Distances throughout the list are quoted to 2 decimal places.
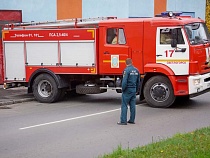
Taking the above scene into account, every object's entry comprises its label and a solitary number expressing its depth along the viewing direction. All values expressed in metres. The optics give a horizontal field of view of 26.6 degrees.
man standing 11.33
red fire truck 13.75
